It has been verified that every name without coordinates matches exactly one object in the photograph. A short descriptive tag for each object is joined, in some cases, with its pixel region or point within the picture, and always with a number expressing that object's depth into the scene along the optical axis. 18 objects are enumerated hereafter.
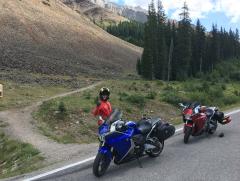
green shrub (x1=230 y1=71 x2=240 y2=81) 32.74
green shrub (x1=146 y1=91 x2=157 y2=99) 9.91
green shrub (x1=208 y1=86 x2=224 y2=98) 12.63
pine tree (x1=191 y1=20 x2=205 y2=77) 43.65
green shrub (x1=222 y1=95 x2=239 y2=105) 12.29
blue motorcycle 4.00
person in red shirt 4.63
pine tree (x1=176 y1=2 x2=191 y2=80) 36.99
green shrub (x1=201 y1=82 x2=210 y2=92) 13.20
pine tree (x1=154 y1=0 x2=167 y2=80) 35.41
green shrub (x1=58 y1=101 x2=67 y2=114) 7.56
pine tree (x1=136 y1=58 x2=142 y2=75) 37.29
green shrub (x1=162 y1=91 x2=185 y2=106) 10.02
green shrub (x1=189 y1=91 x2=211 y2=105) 11.27
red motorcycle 5.59
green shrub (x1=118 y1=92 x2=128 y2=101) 9.42
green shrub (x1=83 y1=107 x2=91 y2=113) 7.84
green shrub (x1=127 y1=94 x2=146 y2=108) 9.24
